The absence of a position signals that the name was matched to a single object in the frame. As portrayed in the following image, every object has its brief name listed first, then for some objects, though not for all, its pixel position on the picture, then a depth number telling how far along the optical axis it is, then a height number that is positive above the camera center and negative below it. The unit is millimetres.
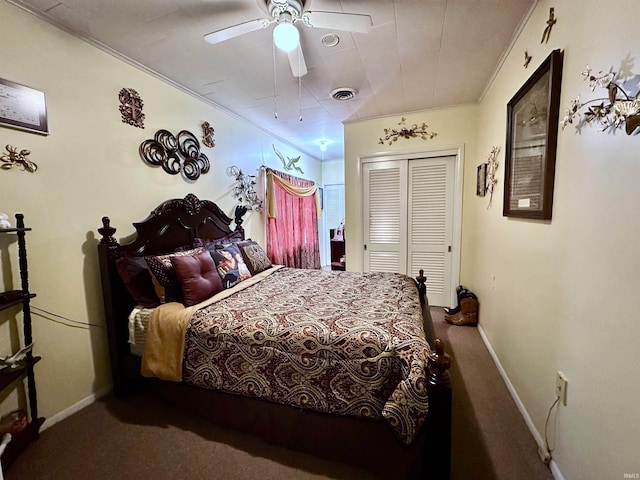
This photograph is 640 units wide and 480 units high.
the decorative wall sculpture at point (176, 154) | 2330 +617
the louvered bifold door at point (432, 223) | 3506 -87
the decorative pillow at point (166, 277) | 1939 -413
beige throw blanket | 1672 -782
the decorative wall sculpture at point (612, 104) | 888 +414
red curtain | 4137 -199
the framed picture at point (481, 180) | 2812 +391
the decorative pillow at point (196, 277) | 1901 -432
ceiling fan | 1512 +1140
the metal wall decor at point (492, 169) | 2459 +439
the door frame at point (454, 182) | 3367 +437
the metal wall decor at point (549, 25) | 1449 +1044
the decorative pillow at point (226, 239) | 2676 -222
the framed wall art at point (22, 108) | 1506 +661
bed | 1149 -730
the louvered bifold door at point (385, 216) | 3688 +17
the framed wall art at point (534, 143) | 1402 +448
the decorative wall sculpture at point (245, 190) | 3385 +376
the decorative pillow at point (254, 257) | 2770 -409
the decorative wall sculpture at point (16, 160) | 1519 +355
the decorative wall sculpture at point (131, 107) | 2115 +911
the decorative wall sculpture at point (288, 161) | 4375 +987
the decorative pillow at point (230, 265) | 2271 -414
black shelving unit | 1406 -818
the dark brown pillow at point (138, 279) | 1893 -425
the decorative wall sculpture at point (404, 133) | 3447 +1103
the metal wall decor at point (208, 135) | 2908 +925
